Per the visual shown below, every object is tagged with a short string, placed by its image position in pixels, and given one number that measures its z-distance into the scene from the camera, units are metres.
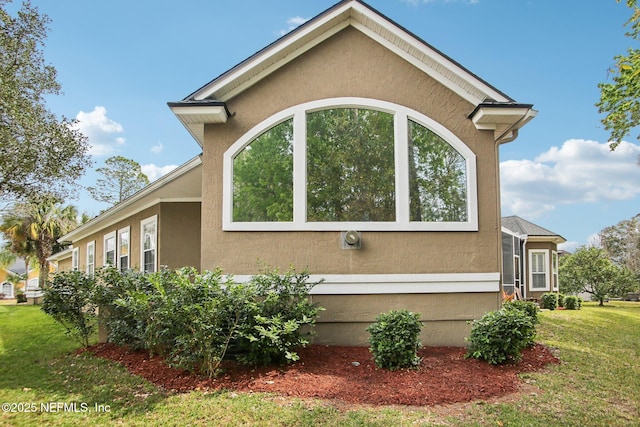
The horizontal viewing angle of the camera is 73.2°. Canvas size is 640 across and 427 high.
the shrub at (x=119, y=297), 7.79
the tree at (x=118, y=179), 36.94
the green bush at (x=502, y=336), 6.68
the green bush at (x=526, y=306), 8.54
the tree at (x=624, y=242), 37.47
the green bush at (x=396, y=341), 6.47
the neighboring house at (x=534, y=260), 20.58
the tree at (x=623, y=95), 10.69
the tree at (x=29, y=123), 10.60
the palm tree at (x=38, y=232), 29.95
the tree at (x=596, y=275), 25.06
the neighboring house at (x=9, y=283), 50.24
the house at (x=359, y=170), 7.95
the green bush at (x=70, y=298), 8.44
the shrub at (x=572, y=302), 19.14
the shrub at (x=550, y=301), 19.03
